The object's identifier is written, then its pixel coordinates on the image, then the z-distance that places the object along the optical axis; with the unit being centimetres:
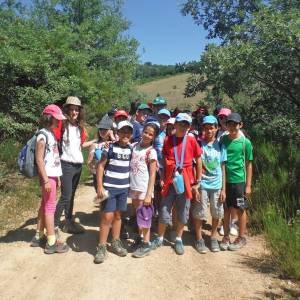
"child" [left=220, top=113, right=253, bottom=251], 366
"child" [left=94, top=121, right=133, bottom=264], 343
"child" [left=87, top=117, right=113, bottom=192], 396
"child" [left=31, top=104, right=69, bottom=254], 342
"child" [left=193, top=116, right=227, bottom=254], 362
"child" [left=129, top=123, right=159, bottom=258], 349
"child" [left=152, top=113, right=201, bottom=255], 351
